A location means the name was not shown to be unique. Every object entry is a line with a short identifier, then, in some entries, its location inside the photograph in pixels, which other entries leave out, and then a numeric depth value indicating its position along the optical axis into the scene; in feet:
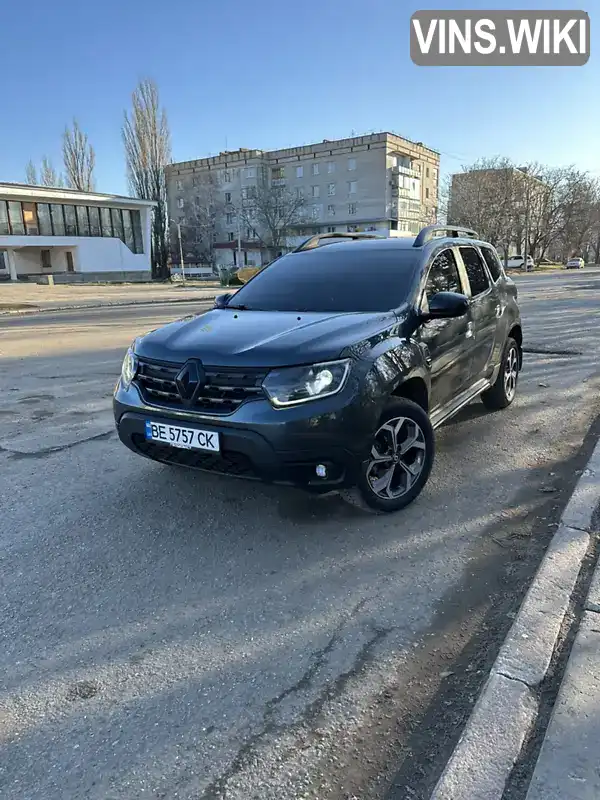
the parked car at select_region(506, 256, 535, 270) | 214.07
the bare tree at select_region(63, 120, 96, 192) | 199.62
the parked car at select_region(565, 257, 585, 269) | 229.90
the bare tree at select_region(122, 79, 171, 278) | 185.47
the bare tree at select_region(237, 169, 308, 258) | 213.66
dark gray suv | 10.03
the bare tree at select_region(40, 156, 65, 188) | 217.15
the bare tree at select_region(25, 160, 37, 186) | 223.98
